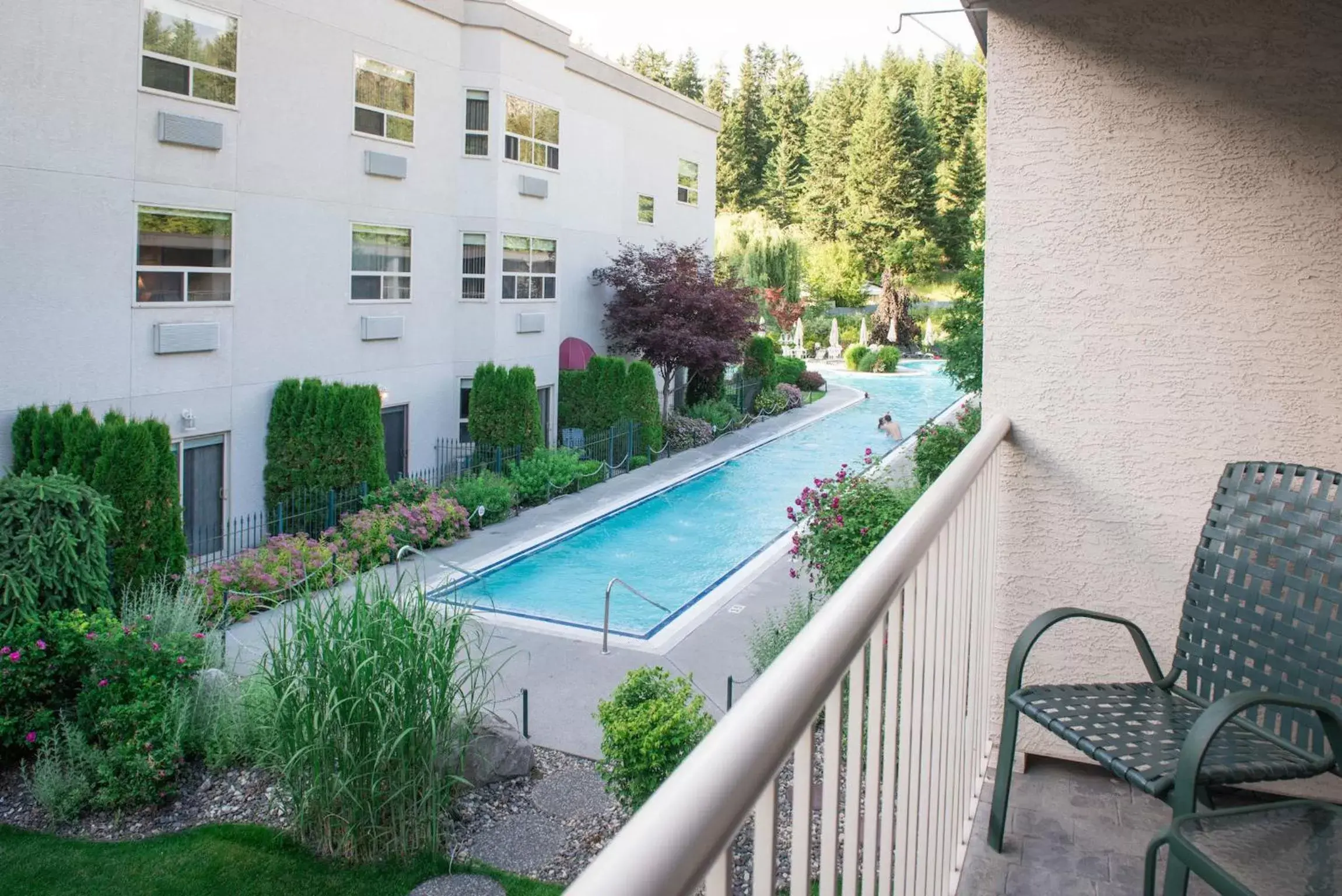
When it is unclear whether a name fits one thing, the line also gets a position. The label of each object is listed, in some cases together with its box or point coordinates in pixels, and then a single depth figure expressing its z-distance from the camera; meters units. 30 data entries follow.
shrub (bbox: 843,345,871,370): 39.91
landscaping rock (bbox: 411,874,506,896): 6.23
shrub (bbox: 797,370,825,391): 32.97
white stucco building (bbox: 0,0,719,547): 11.95
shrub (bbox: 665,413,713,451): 23.33
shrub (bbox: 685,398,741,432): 25.55
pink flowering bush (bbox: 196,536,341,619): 11.45
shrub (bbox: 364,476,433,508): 15.12
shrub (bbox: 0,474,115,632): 9.48
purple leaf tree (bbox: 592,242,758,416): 23.12
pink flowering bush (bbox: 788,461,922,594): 8.82
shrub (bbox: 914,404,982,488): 13.91
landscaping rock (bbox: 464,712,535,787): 7.40
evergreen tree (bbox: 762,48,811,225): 58.78
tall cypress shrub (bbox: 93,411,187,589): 11.35
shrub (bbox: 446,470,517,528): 16.20
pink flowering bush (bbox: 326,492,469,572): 13.42
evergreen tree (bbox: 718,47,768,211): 59.94
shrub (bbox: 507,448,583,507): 17.67
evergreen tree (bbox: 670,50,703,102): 66.25
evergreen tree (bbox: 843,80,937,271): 53.00
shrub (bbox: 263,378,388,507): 14.68
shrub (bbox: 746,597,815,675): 9.17
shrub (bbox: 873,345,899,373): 38.94
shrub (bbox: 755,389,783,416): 28.50
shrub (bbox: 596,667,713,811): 6.65
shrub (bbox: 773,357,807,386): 31.97
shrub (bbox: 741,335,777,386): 29.48
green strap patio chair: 2.38
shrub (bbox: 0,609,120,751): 8.23
